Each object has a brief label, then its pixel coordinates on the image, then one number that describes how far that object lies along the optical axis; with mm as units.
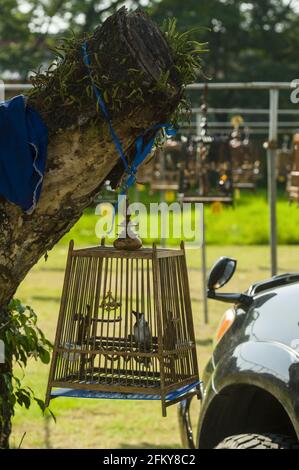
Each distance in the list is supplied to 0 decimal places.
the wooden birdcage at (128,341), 6902
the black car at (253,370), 6910
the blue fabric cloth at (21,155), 6609
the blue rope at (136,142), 6535
